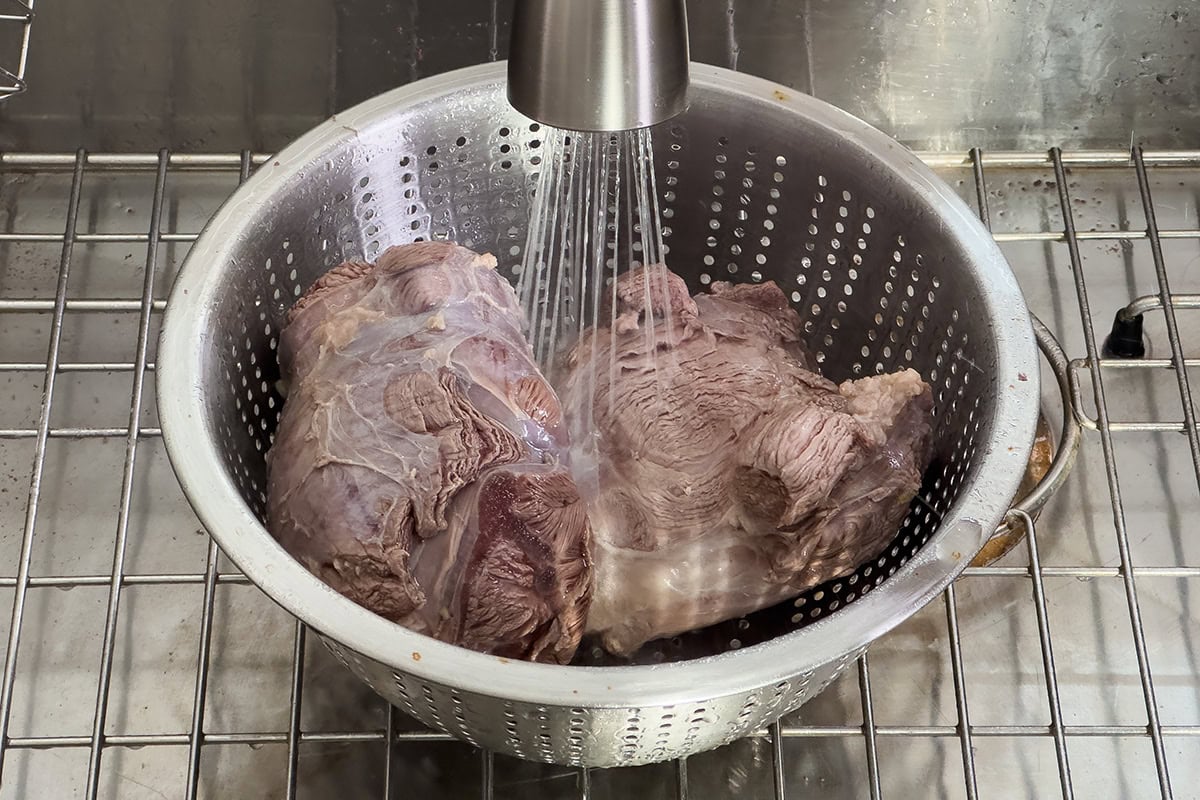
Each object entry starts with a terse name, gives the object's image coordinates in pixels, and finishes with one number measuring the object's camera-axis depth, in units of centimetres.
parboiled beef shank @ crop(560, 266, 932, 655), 87
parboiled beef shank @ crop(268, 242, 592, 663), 80
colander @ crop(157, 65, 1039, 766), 67
